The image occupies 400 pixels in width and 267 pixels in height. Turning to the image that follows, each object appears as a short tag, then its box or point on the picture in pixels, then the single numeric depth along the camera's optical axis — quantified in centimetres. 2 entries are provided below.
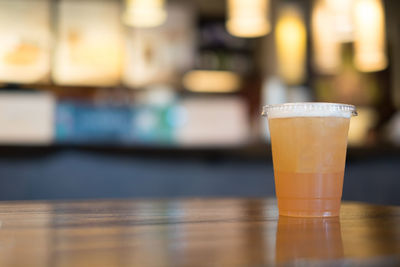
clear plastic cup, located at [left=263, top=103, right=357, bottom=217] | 98
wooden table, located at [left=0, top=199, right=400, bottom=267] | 77
